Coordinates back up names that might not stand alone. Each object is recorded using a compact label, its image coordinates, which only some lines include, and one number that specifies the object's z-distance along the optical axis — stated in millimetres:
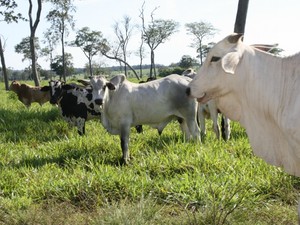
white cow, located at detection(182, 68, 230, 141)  6483
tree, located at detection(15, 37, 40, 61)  55581
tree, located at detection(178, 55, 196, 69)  55906
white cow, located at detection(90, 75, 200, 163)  5922
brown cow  15359
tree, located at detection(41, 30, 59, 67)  37688
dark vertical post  9441
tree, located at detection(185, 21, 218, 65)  51903
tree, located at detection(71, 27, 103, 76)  48969
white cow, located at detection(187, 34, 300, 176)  2738
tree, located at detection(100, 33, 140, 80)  47625
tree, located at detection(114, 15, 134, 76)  43719
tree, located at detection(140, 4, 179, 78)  39119
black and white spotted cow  8508
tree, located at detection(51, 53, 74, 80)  51250
